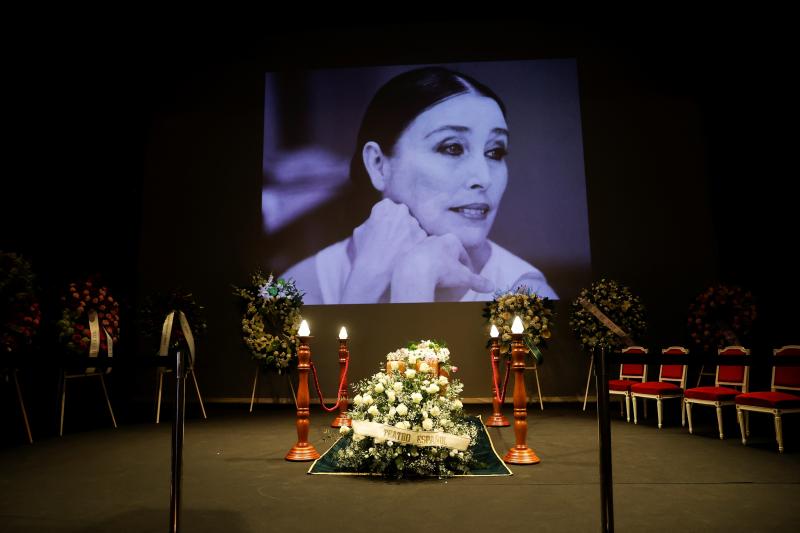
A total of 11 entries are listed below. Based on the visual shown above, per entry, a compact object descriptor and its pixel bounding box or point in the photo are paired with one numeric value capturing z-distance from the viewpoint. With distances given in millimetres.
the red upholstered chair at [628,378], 6602
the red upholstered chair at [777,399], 4648
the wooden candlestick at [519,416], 4238
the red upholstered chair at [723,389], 5371
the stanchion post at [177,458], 2492
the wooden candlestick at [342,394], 5629
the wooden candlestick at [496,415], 6254
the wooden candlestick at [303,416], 4398
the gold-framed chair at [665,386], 6070
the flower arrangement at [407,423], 3910
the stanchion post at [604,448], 2432
